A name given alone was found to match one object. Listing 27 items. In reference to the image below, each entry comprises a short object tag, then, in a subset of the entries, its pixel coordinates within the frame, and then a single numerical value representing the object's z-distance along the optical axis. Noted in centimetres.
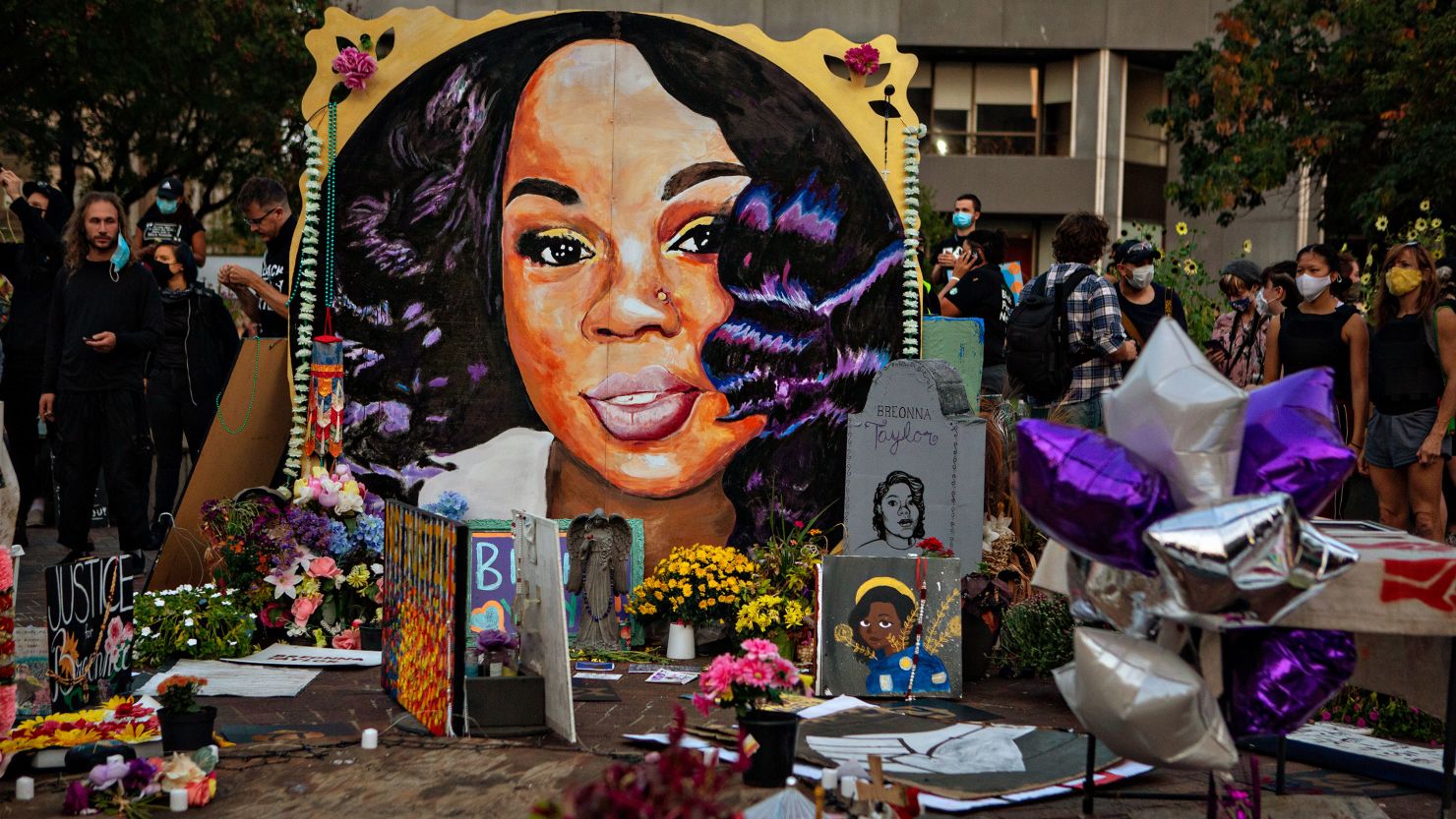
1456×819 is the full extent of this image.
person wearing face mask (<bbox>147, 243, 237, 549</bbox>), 1012
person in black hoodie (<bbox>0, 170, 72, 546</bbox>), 1034
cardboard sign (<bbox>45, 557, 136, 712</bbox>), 601
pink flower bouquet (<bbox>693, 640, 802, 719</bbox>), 536
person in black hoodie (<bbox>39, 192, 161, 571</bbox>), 888
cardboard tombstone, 824
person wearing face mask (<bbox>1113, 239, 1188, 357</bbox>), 915
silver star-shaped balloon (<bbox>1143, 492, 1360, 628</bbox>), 422
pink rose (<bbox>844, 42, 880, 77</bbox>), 903
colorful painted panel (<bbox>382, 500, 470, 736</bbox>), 590
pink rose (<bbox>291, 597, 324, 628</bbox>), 789
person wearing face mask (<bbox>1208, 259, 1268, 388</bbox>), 1042
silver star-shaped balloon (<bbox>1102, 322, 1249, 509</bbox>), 446
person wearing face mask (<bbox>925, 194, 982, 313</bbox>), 1085
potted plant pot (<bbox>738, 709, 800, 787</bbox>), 534
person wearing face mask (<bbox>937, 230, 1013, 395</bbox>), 1027
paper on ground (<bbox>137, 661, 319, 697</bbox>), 689
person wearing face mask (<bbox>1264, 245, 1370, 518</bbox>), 858
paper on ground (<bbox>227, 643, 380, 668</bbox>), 752
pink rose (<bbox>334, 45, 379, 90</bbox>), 855
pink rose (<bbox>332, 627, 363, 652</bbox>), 798
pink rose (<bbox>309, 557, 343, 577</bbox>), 790
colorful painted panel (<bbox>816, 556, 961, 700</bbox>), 716
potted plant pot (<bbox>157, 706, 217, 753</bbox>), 551
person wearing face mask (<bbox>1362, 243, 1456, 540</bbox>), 829
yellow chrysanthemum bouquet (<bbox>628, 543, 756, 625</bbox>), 784
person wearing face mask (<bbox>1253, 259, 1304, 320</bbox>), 1040
